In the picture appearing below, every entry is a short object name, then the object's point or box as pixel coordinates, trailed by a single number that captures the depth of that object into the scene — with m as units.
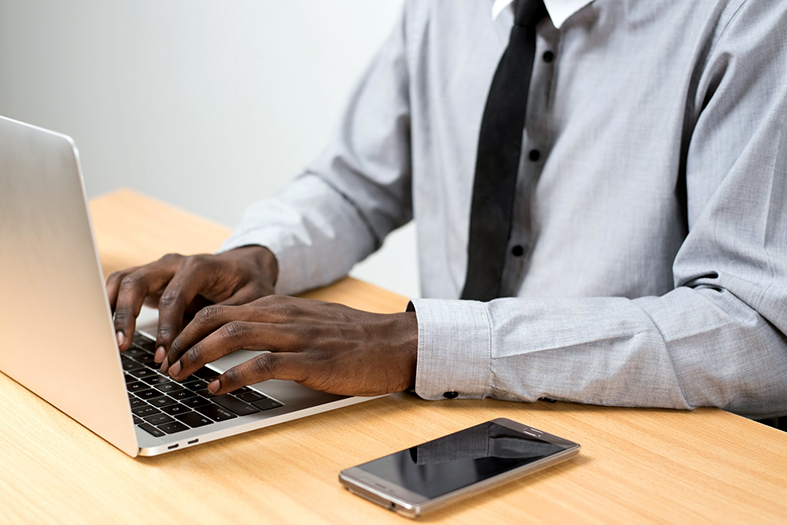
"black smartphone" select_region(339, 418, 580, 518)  0.58
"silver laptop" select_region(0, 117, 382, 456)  0.57
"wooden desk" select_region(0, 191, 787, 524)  0.58
